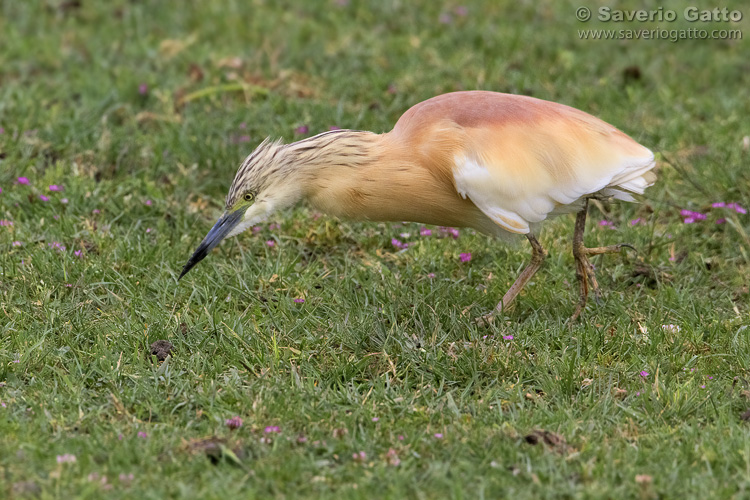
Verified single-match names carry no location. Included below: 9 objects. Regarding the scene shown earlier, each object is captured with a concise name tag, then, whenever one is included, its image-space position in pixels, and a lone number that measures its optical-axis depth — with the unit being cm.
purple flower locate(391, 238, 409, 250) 1156
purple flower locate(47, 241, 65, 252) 1077
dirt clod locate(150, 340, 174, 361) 909
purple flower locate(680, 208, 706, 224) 1180
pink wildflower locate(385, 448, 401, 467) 741
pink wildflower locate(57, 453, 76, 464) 715
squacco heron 936
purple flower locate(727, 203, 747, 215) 1175
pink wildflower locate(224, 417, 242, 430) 783
